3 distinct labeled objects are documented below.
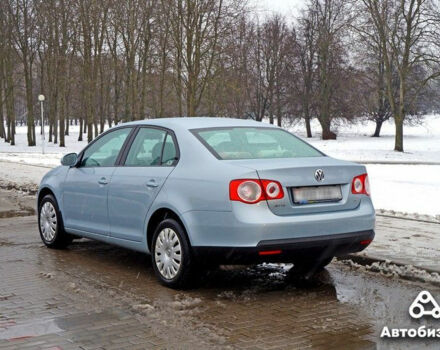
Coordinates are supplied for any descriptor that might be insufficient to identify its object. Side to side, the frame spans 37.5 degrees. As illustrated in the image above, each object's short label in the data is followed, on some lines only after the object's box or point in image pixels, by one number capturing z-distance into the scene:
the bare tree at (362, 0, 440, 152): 37.34
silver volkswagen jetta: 5.42
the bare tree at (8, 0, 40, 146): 46.88
